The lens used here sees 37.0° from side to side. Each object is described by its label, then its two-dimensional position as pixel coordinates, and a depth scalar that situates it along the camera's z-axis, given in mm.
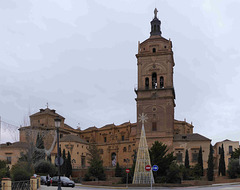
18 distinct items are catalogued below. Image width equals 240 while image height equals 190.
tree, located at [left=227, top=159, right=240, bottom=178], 52803
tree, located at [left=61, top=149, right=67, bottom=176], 61738
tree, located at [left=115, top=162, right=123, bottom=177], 61550
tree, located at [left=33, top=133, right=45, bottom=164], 47725
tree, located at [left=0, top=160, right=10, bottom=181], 28628
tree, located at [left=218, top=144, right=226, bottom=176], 55994
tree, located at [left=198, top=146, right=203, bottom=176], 57106
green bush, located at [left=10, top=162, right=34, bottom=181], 28531
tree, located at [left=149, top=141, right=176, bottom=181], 43812
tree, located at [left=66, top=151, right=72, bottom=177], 61906
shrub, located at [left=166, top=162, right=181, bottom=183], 42016
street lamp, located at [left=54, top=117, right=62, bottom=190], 23244
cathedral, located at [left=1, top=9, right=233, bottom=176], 64125
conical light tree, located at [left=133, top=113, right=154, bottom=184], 40312
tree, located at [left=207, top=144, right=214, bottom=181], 49750
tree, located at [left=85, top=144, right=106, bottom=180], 52350
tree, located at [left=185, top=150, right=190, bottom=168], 57512
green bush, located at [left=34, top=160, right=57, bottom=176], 48941
